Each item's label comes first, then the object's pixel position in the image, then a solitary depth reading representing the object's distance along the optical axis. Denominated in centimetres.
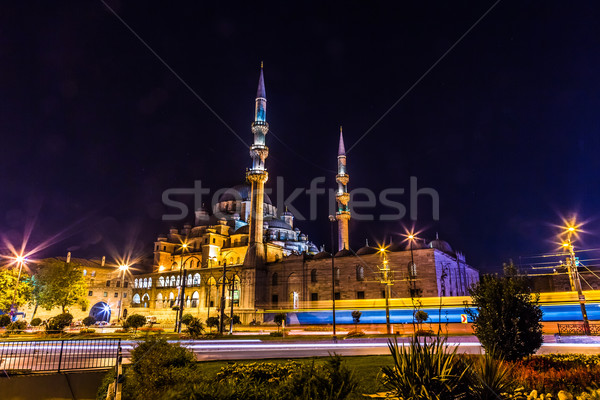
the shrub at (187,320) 2980
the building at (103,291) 6221
